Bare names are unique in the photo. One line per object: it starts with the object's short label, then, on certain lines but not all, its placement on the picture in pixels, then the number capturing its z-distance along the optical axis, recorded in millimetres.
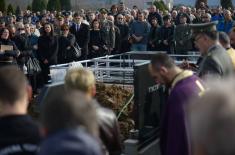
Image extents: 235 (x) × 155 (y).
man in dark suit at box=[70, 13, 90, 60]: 15039
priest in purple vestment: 4758
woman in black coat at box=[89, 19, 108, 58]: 15383
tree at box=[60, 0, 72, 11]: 43938
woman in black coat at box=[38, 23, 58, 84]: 13609
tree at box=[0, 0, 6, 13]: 35538
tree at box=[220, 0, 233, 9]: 35038
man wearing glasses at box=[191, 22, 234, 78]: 5559
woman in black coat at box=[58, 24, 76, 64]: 14023
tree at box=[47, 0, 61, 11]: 40000
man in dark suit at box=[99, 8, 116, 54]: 15469
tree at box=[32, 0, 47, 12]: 40750
